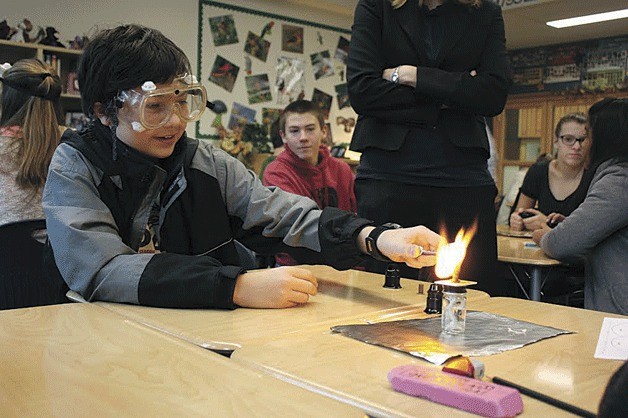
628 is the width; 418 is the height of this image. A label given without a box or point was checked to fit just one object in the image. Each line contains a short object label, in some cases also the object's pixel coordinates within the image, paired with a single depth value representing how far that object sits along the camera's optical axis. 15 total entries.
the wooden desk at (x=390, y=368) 0.90
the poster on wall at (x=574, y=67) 9.23
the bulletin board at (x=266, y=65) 7.46
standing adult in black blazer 2.19
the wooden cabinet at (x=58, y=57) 6.06
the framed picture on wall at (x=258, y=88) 7.82
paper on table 1.18
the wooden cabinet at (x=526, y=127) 9.85
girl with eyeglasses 4.21
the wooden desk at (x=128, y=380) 0.83
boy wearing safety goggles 1.51
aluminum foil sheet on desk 1.18
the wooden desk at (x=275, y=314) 1.27
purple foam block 0.86
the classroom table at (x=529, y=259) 3.00
